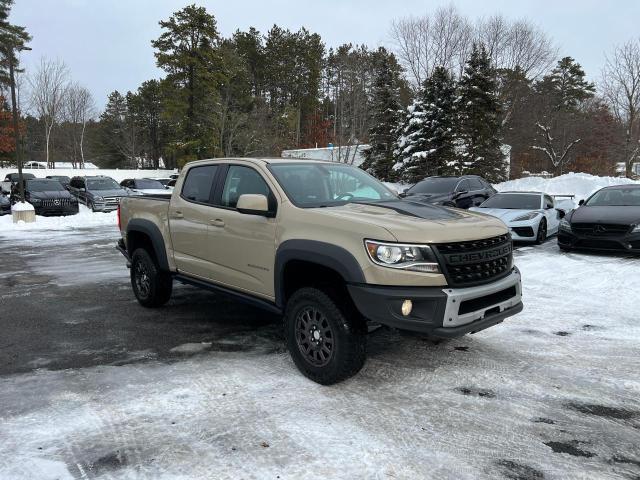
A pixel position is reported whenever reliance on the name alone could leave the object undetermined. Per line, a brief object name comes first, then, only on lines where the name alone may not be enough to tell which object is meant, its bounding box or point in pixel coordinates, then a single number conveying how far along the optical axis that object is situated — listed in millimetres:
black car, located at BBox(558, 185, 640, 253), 8961
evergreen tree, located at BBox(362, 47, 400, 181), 33062
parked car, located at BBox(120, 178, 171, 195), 23478
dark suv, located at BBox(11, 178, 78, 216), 19328
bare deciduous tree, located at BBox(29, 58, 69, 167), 48688
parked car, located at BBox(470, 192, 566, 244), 11148
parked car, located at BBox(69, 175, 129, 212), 21062
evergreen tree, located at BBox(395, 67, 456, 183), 28672
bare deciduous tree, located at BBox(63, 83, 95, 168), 56969
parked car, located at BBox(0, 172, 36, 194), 29172
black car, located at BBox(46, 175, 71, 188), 31211
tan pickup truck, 3482
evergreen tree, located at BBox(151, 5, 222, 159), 35625
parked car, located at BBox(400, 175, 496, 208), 14320
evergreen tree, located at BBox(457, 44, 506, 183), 29594
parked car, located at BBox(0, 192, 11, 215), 19766
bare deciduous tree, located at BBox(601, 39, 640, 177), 30016
